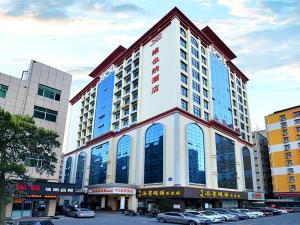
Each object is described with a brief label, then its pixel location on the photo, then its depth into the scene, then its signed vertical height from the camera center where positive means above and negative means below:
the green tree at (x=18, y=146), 18.27 +3.19
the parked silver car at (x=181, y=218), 31.66 -3.01
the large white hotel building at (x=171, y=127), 52.66 +15.14
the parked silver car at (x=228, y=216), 39.18 -3.05
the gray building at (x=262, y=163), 90.78 +11.40
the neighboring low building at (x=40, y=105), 33.41 +10.72
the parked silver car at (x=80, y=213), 40.88 -3.31
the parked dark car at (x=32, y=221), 16.34 -1.90
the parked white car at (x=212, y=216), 34.82 -2.83
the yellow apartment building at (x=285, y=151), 84.38 +14.83
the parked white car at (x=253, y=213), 46.72 -2.96
